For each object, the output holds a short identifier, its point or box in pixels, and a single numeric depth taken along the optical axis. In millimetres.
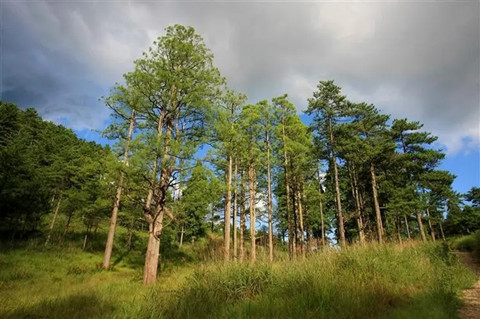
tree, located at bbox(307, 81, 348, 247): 21828
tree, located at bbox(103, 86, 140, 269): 11430
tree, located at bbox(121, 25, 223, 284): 10930
